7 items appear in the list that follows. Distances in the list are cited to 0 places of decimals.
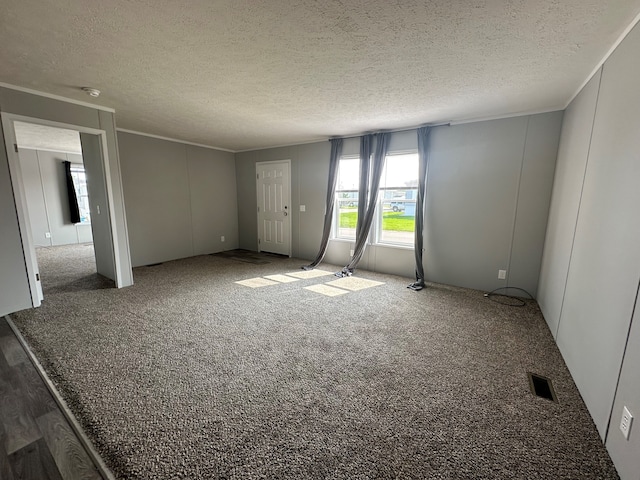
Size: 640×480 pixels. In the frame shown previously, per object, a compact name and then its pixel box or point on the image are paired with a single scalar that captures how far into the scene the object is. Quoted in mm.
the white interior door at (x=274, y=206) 5611
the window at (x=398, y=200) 4219
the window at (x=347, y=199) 4816
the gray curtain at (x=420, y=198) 3865
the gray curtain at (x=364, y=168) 4402
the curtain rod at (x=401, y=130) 3772
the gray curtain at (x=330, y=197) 4750
